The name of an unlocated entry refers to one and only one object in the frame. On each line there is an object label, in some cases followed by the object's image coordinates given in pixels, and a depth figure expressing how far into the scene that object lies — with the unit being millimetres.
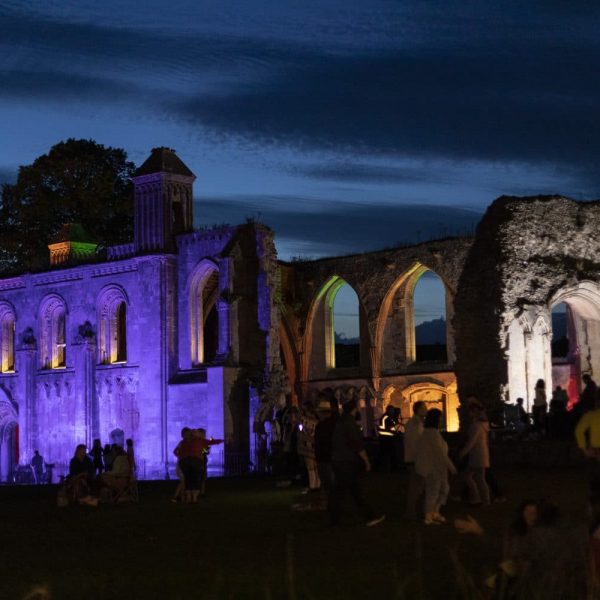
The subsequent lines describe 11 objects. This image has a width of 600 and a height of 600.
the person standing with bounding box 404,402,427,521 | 17125
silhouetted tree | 53719
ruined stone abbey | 40562
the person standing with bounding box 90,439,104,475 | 32875
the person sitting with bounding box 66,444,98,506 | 23802
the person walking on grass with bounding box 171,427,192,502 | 22734
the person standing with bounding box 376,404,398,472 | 27566
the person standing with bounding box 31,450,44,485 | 43719
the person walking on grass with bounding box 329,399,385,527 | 16312
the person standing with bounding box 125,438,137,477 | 24188
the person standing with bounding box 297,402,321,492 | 21797
